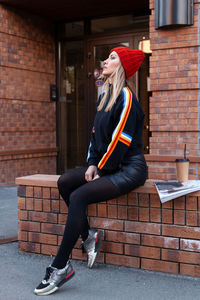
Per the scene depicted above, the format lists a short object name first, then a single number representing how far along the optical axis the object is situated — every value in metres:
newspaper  3.13
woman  3.09
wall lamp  5.32
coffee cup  3.29
